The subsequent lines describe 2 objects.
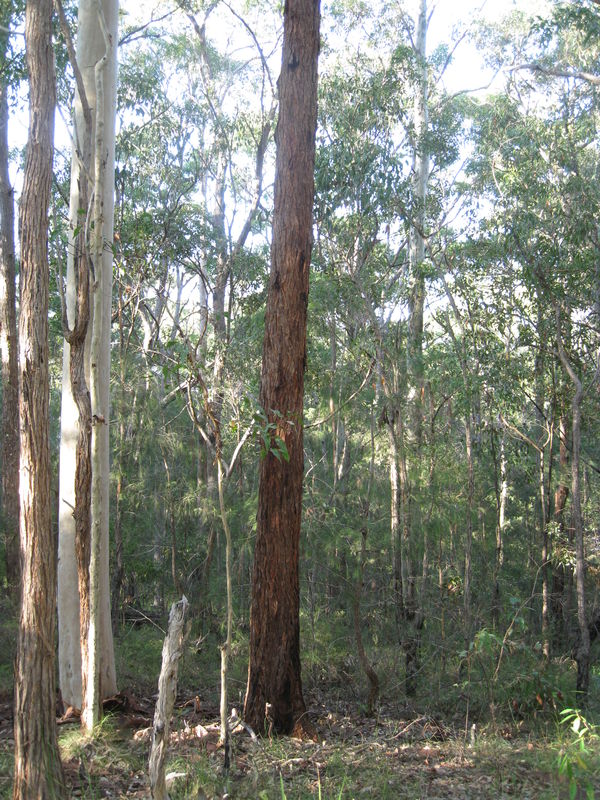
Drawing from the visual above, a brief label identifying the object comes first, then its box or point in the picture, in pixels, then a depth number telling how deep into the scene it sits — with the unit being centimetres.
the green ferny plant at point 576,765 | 308
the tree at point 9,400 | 1000
